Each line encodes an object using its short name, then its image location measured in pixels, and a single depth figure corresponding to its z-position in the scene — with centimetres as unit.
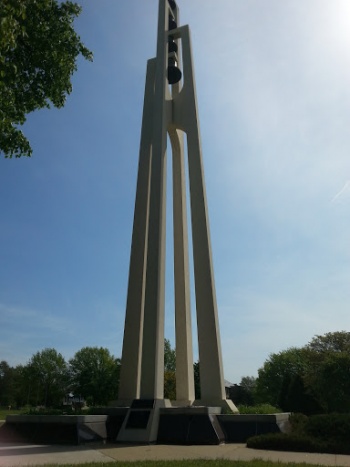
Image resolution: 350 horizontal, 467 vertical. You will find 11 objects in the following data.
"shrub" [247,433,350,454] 1084
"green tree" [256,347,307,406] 6309
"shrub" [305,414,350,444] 1149
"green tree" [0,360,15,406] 8528
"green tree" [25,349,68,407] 6781
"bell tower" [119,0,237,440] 1550
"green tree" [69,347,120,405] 5434
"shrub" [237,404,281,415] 1598
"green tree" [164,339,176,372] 4700
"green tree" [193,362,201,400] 4338
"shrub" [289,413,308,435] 1236
